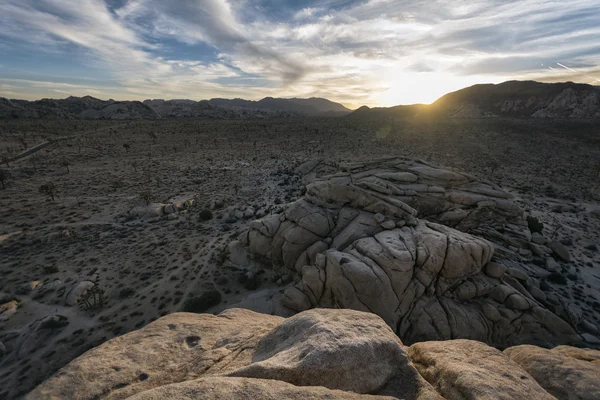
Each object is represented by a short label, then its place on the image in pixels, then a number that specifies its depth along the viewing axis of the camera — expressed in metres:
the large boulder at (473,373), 6.62
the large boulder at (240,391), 5.78
